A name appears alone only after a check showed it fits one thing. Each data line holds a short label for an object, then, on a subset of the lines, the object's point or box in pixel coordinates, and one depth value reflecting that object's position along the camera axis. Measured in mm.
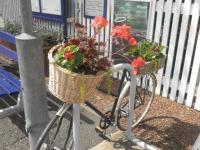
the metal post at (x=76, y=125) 2062
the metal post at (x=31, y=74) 1693
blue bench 3363
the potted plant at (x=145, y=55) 2617
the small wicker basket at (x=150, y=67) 2850
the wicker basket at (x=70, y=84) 1745
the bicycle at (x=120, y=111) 2109
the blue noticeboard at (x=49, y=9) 5959
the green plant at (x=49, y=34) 5592
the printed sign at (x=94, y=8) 5042
